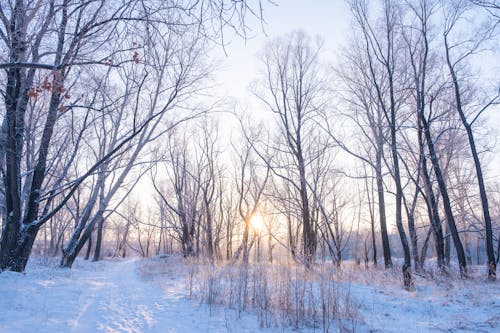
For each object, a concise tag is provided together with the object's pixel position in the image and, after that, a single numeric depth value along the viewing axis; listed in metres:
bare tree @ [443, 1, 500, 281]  10.76
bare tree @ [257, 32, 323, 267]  11.66
